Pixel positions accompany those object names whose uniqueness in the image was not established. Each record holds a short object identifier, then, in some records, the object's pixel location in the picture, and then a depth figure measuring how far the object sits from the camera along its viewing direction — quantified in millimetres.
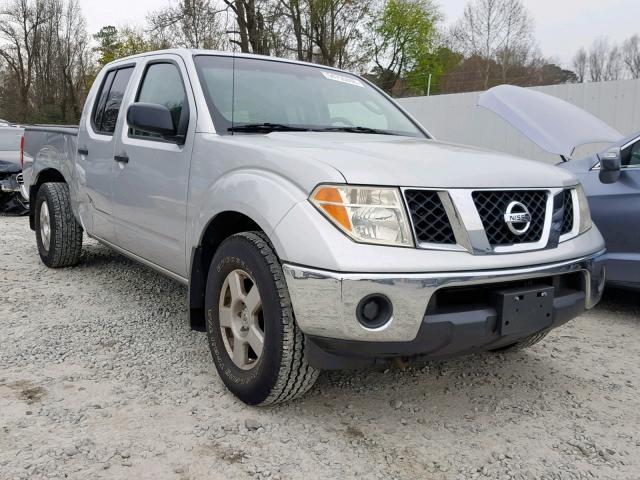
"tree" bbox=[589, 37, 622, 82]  42094
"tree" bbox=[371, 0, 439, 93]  48656
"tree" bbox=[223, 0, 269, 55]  29781
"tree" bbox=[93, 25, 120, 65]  46844
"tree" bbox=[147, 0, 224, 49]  29439
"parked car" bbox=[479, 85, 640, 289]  4352
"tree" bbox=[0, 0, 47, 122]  47844
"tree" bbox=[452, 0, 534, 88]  39688
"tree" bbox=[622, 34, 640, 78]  44156
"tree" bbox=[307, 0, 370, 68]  34656
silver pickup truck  2281
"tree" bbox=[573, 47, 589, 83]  40806
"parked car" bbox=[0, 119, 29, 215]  9805
